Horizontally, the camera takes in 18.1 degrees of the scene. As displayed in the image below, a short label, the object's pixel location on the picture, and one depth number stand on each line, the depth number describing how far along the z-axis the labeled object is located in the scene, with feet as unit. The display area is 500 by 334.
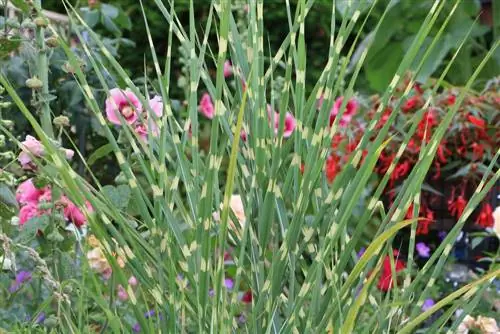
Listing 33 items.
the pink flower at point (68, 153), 9.45
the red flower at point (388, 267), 16.63
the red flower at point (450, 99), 18.17
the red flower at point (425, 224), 17.14
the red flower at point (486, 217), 16.56
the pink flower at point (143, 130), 8.94
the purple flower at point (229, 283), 14.83
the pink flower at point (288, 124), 16.04
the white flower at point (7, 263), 8.51
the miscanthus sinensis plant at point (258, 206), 6.78
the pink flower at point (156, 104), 9.82
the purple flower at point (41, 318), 11.61
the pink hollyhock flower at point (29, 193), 10.87
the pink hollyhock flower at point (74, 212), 10.26
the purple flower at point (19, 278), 12.54
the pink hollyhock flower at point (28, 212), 11.11
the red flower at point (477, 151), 17.32
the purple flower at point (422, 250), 17.54
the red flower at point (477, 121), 17.14
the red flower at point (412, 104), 18.23
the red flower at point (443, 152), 17.30
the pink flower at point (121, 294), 11.48
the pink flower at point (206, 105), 18.80
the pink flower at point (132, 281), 11.89
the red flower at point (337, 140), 19.50
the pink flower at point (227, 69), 20.24
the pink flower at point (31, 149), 9.17
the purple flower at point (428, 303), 15.88
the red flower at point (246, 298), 13.90
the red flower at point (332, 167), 19.11
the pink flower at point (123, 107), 9.64
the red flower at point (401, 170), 17.53
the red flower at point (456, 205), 17.04
